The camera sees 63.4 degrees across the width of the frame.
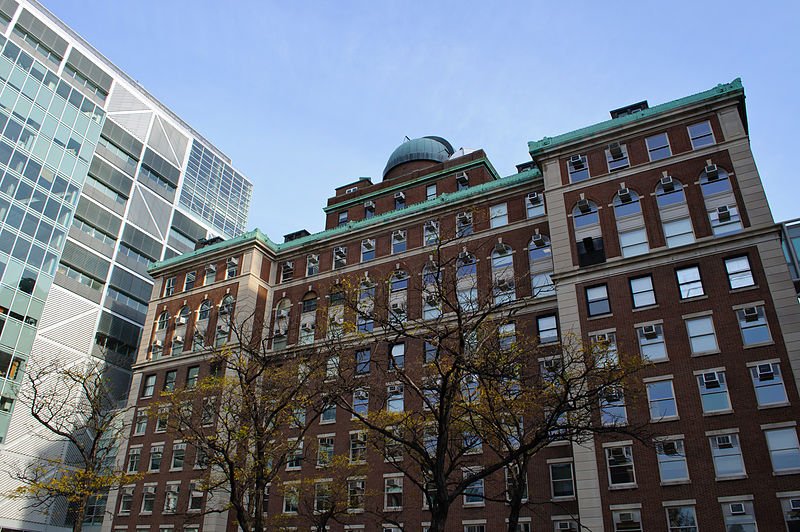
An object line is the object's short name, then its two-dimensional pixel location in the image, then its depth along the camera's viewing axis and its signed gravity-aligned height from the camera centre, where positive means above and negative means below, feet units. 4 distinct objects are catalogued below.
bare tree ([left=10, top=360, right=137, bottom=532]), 110.32 +28.43
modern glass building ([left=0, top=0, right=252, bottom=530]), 199.11 +123.19
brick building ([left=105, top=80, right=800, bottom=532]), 108.37 +52.35
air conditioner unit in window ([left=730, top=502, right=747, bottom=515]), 102.53 +11.43
